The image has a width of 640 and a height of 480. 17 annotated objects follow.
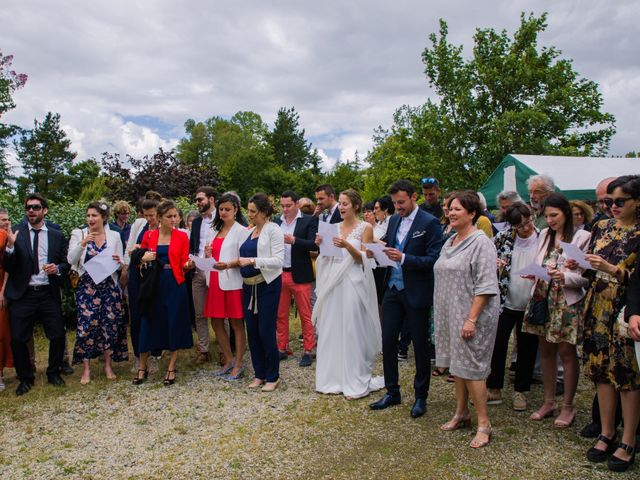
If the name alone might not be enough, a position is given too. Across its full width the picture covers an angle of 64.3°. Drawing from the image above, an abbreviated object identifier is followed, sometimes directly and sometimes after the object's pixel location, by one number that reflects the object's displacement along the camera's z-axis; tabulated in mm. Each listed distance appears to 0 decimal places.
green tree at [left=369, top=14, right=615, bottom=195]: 16438
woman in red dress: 5988
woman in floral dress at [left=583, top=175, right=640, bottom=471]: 3625
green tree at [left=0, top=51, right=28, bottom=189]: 24041
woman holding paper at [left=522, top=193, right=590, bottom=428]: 4316
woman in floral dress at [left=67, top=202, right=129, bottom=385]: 6062
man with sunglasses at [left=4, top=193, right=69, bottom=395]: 5816
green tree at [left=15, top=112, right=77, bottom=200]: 45625
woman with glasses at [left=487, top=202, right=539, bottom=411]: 4953
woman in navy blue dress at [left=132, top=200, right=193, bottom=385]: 5996
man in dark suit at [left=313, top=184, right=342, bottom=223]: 7496
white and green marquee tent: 10508
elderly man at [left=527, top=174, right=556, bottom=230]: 5469
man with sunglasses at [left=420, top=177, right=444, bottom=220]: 6391
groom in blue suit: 4746
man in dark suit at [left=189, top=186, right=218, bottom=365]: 6828
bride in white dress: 5570
